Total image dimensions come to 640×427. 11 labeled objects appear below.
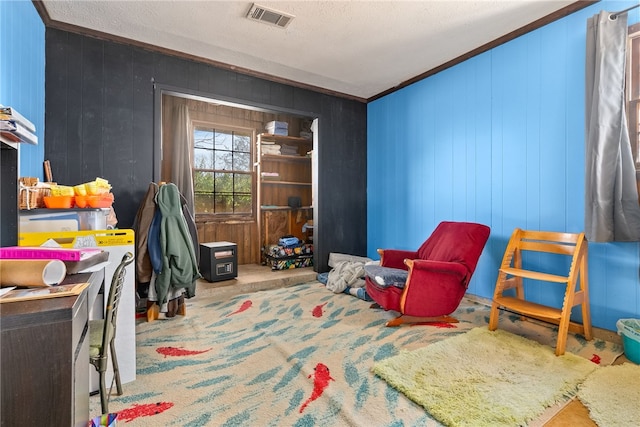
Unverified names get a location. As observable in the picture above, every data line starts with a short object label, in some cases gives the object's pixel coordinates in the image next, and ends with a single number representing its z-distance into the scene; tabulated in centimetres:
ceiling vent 246
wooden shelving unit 461
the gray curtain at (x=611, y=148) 212
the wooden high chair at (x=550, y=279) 211
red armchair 249
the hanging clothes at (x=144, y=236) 258
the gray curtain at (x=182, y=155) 409
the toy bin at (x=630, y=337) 195
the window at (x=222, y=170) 444
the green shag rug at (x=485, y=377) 150
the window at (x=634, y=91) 222
